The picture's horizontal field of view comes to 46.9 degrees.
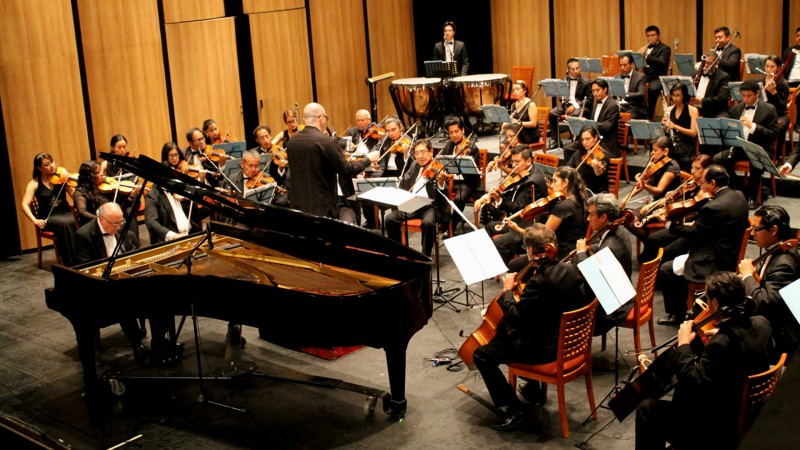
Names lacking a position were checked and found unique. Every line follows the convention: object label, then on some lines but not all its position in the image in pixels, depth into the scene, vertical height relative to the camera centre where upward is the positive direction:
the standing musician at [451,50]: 13.20 -0.17
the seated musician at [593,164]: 8.70 -1.26
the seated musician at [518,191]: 8.06 -1.37
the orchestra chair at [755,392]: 4.30 -1.72
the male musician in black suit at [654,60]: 11.77 -0.45
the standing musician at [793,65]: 10.63 -0.56
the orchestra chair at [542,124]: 10.82 -1.09
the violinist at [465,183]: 8.86 -1.39
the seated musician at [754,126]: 8.90 -1.04
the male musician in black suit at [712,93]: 10.23 -0.80
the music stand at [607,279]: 5.05 -1.37
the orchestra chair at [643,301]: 5.90 -1.76
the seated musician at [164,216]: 7.96 -1.38
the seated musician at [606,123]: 9.76 -0.99
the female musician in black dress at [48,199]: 8.77 -1.28
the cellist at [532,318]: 5.25 -1.60
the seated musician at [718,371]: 4.36 -1.63
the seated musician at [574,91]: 11.55 -0.77
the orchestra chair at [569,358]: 5.18 -1.85
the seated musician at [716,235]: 6.43 -1.48
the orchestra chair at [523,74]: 13.89 -0.61
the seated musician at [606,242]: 5.86 -1.36
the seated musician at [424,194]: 8.35 -1.41
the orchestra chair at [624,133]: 10.48 -1.22
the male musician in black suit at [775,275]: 5.32 -1.50
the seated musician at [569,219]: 6.96 -1.40
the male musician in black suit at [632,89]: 10.93 -0.75
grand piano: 5.25 -1.40
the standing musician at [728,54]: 11.00 -0.41
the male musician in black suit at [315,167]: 7.34 -0.95
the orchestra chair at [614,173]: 8.79 -1.40
